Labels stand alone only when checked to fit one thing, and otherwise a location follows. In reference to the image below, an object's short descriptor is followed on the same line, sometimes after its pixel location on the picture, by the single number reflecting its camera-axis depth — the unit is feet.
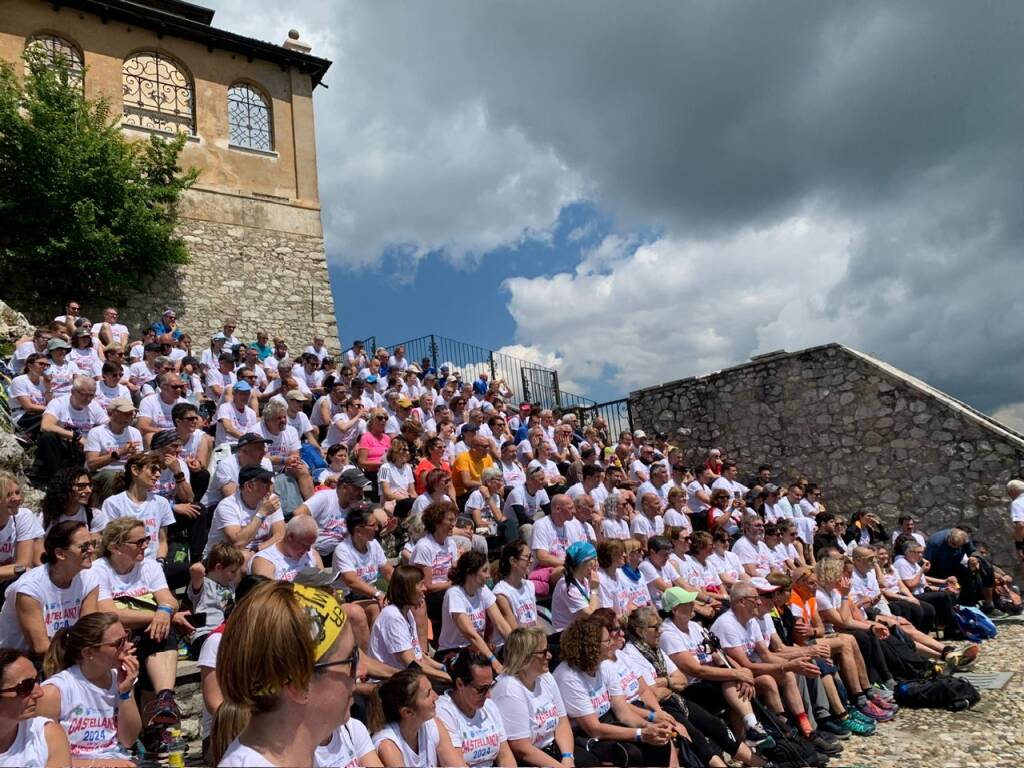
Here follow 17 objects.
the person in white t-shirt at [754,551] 27.06
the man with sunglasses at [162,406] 23.67
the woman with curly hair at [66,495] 14.84
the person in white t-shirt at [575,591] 19.11
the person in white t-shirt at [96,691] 10.61
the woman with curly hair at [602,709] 14.67
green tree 42.24
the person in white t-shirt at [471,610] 16.83
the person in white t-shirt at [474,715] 12.65
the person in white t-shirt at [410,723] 11.49
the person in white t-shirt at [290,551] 15.48
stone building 48.78
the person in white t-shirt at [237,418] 24.32
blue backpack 27.25
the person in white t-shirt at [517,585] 18.34
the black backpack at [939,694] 19.63
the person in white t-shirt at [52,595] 12.30
